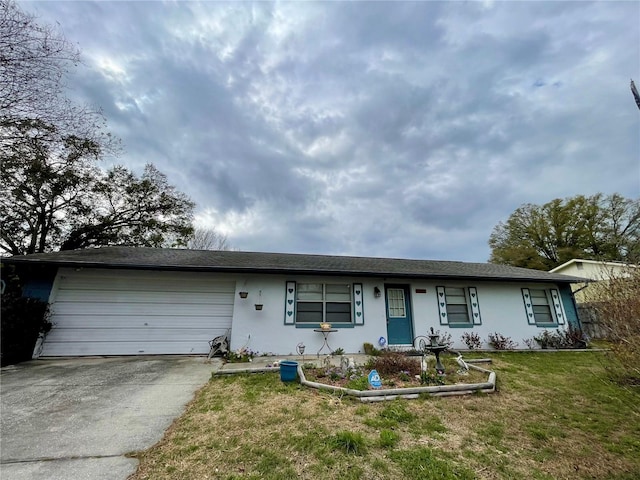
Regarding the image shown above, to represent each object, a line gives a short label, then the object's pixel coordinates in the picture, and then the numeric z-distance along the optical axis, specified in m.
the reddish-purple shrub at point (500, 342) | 8.86
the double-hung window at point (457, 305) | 9.20
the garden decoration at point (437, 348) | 5.43
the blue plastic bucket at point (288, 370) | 4.96
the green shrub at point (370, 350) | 7.79
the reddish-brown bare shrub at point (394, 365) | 5.50
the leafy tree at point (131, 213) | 15.69
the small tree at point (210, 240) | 24.30
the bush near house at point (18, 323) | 6.21
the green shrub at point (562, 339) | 9.19
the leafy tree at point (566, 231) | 23.06
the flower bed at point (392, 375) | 4.82
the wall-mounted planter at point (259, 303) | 7.72
